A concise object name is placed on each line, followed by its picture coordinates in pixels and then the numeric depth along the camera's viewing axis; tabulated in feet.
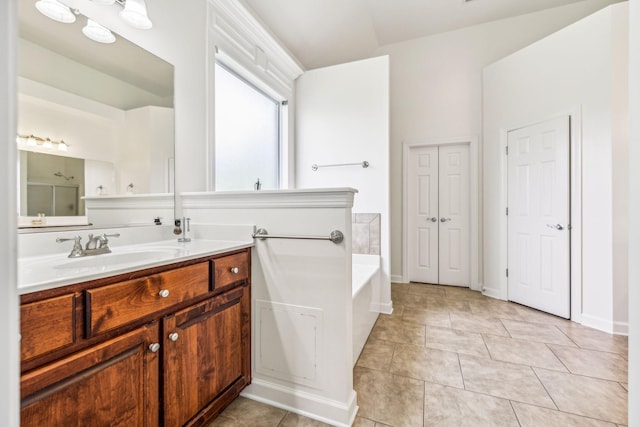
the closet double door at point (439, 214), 12.42
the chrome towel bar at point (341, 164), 9.80
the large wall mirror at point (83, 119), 4.01
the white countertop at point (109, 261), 2.52
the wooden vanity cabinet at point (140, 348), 2.44
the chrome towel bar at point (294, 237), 4.55
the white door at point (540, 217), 8.94
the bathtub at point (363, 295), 6.33
